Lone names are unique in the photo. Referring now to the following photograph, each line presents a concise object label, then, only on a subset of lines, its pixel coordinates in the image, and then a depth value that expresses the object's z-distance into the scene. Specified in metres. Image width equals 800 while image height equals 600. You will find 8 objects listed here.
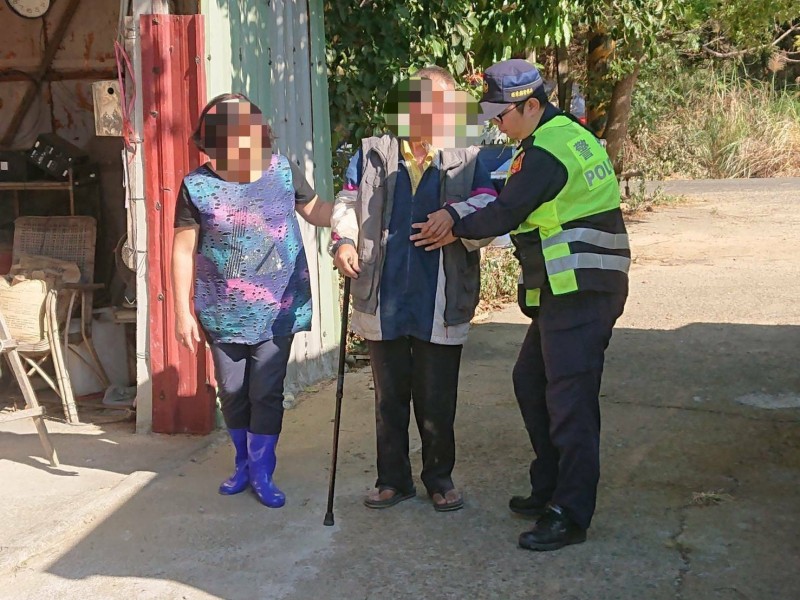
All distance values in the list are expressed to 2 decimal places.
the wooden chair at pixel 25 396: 4.93
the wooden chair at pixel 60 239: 7.05
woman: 4.31
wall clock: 7.41
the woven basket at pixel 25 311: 6.01
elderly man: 4.11
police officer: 3.84
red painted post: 5.21
